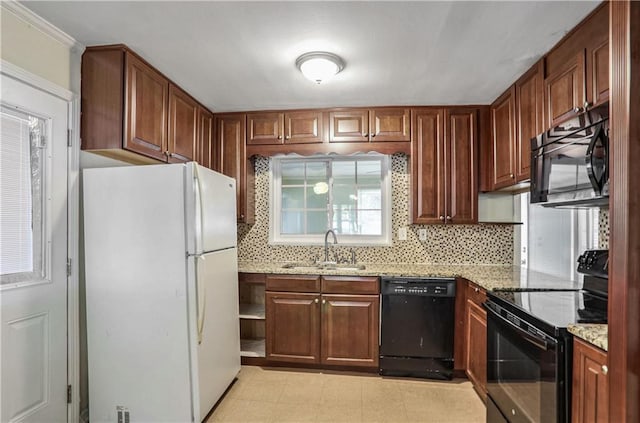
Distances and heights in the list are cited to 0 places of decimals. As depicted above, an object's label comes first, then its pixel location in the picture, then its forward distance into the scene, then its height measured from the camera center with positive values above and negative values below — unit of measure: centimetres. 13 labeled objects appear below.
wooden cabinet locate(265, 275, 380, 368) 283 -97
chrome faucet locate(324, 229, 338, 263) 332 -35
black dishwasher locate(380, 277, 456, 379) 277 -98
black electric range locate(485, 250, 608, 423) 139 -64
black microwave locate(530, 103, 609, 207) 146 +22
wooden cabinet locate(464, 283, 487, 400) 236 -96
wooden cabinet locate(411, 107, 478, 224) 309 +39
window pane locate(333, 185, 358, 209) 355 +12
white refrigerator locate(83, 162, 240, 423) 203 -51
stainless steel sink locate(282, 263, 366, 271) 313 -56
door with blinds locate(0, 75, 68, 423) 171 -26
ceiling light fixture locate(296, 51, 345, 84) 213 +92
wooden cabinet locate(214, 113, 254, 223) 331 +53
